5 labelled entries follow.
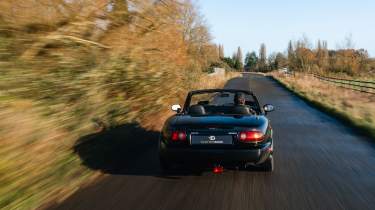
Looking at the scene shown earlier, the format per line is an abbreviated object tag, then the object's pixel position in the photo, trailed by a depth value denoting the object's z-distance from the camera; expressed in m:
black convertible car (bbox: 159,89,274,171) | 6.77
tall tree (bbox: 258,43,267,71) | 171.40
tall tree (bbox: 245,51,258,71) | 184.88
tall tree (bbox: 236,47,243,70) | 150.38
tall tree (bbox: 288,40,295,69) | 92.91
